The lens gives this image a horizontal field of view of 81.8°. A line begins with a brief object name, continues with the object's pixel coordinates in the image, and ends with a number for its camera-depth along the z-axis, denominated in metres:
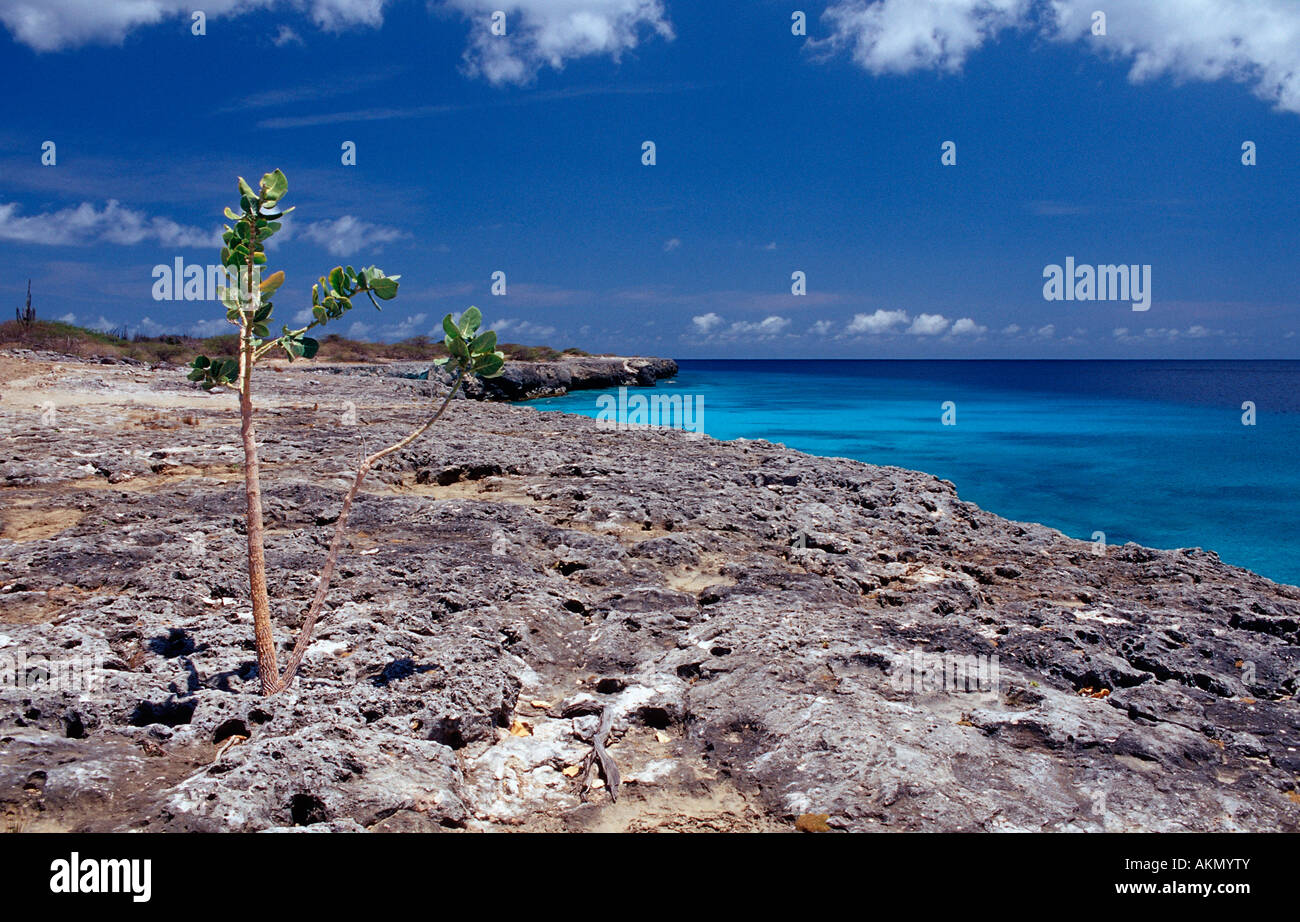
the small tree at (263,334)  3.42
